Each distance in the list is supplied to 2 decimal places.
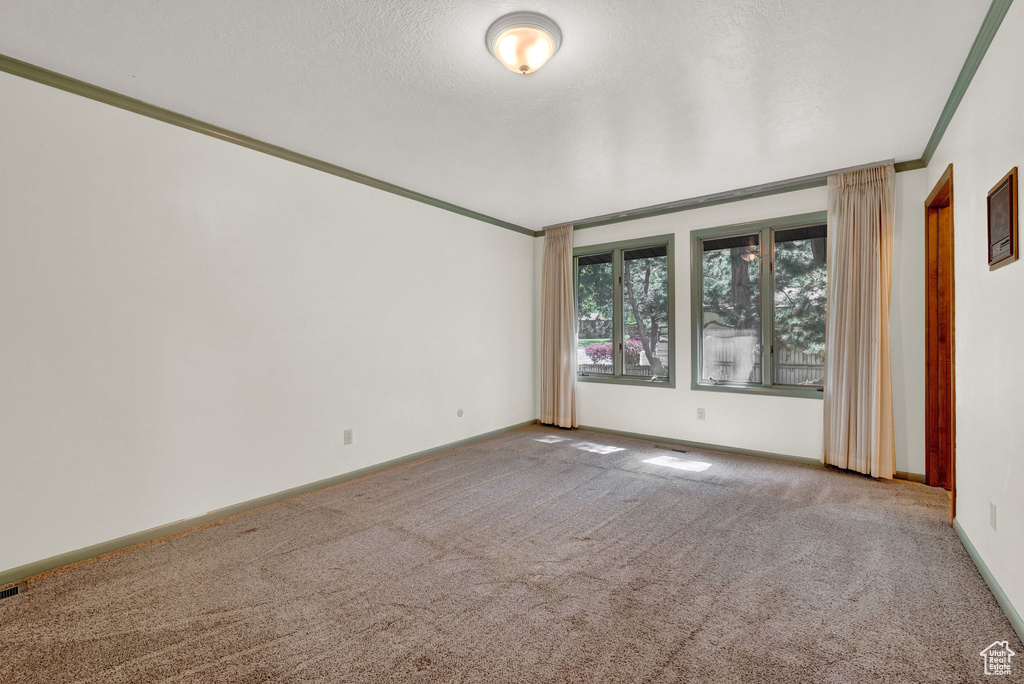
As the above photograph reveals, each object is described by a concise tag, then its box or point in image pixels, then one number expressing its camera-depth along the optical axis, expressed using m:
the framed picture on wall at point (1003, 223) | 1.82
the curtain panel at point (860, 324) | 3.71
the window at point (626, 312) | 5.14
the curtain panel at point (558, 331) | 5.62
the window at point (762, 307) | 4.28
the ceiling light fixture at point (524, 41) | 2.03
